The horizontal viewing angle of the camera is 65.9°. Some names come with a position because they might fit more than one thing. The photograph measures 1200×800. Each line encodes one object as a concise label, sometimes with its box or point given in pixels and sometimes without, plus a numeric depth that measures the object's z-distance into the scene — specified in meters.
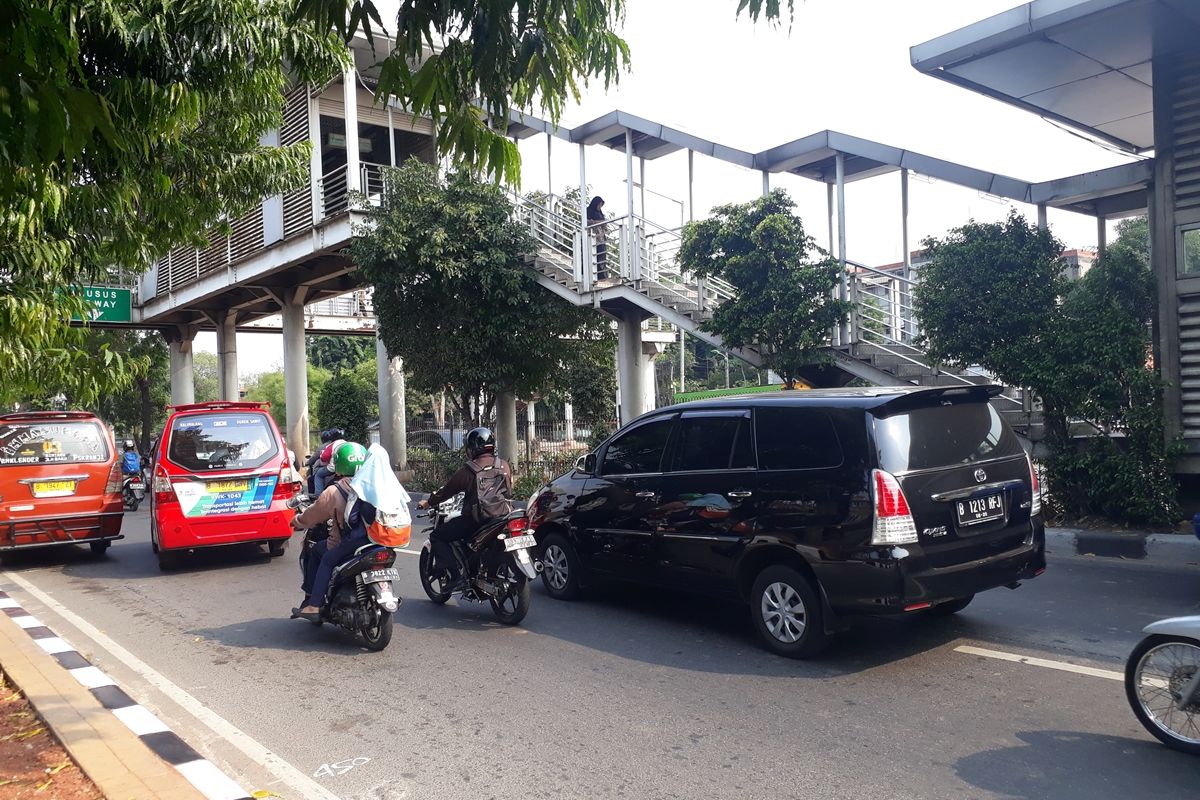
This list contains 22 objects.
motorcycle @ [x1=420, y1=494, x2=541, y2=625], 7.18
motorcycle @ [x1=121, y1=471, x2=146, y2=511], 18.75
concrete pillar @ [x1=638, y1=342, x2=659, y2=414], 17.95
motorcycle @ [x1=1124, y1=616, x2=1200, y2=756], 4.29
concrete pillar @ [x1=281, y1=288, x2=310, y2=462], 26.66
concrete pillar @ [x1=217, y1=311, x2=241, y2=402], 32.56
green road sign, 31.81
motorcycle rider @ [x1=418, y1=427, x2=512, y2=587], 7.38
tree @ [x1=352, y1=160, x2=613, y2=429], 17.09
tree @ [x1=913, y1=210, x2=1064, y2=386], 10.84
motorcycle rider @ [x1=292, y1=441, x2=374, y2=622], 6.86
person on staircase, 17.27
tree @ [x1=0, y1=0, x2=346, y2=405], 5.21
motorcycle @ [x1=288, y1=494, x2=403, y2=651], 6.62
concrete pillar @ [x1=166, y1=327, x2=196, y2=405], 35.56
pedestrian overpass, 13.52
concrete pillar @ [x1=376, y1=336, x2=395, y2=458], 23.67
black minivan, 5.61
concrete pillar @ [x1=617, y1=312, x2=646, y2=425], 17.34
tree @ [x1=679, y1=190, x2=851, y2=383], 12.84
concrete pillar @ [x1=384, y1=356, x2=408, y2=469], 23.58
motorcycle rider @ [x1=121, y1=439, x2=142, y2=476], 19.86
